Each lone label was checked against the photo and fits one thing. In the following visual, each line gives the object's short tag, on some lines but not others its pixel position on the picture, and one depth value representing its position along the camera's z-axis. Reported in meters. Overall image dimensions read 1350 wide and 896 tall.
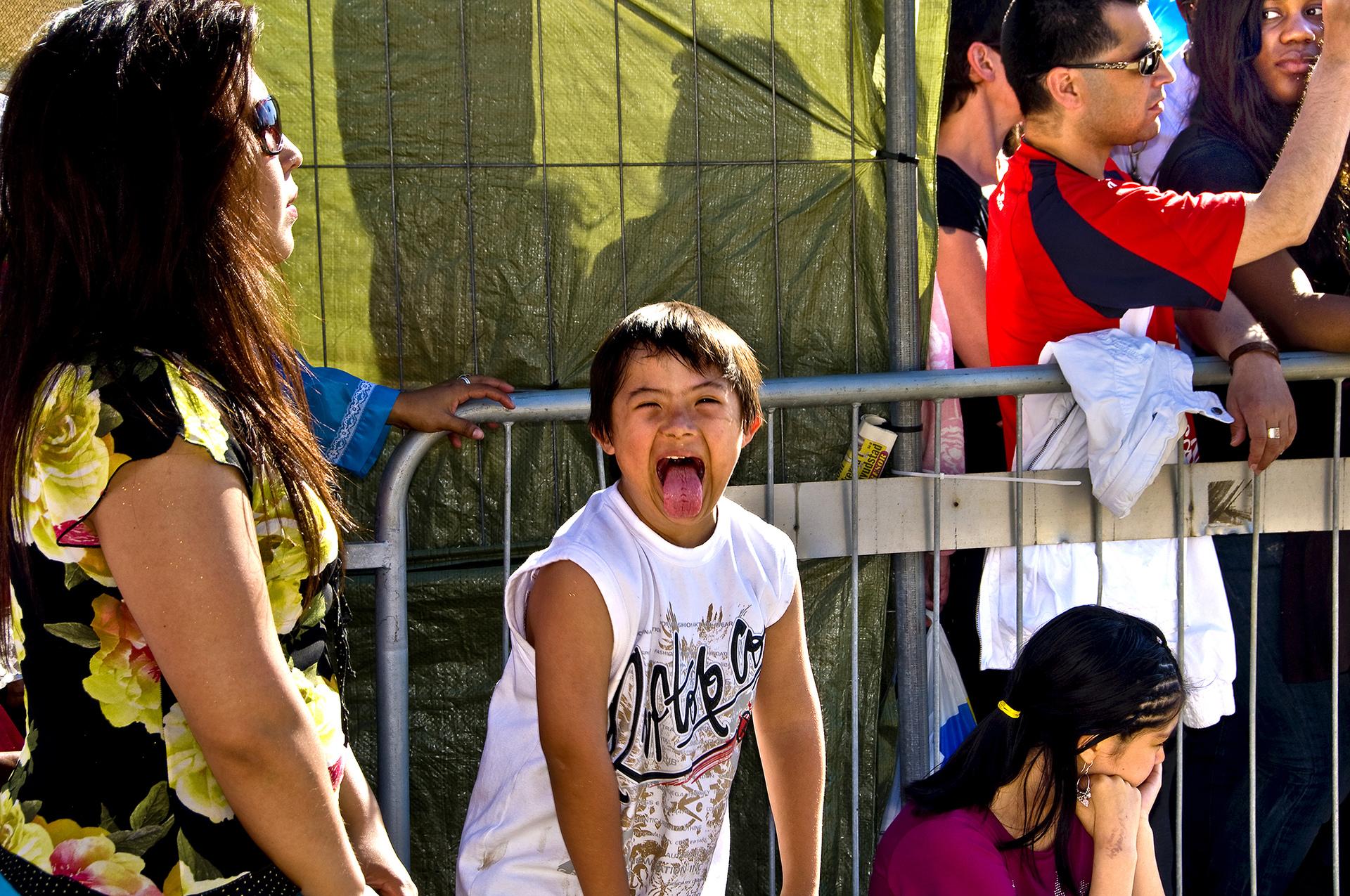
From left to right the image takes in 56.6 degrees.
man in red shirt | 2.95
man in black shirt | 3.34
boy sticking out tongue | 2.03
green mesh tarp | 2.99
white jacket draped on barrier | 2.89
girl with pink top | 2.33
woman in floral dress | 1.40
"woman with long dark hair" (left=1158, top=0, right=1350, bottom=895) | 3.46
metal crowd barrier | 2.91
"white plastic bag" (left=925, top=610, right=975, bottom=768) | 3.15
